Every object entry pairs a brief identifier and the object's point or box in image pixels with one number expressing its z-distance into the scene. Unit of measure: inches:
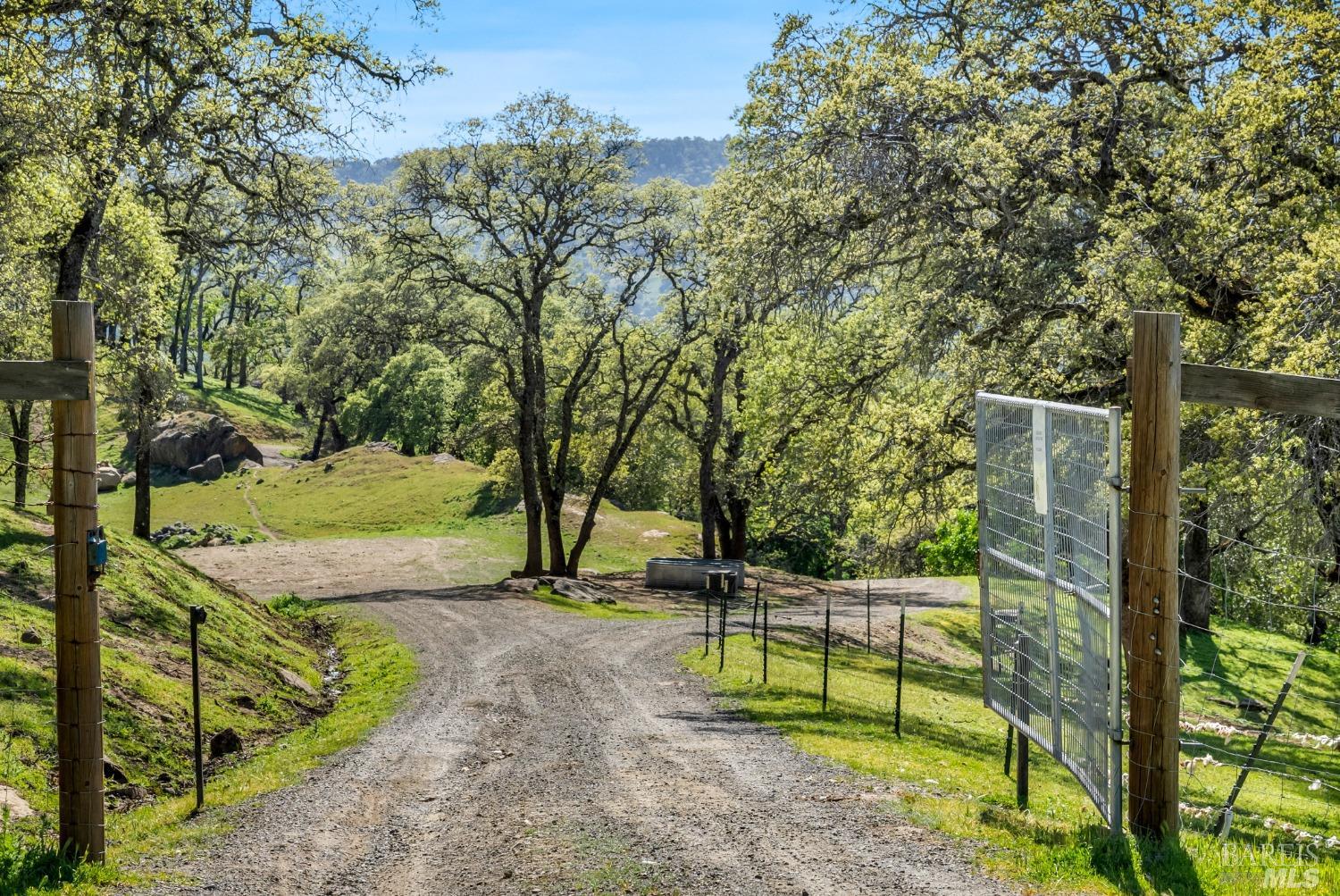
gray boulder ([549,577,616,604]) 1434.5
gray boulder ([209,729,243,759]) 547.5
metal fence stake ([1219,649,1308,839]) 311.9
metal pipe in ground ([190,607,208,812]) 413.4
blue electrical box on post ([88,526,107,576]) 314.5
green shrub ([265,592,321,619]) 1225.9
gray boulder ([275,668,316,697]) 758.5
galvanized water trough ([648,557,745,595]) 1631.4
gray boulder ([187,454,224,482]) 2797.7
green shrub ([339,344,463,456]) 2974.9
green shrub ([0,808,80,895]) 291.7
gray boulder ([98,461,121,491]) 2565.7
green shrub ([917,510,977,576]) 2033.7
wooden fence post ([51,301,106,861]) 314.2
